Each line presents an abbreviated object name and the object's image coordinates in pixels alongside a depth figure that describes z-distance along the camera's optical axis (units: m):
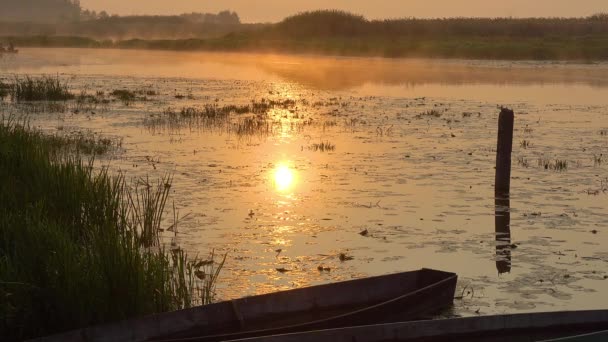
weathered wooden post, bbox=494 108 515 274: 13.96
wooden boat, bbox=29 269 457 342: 7.29
